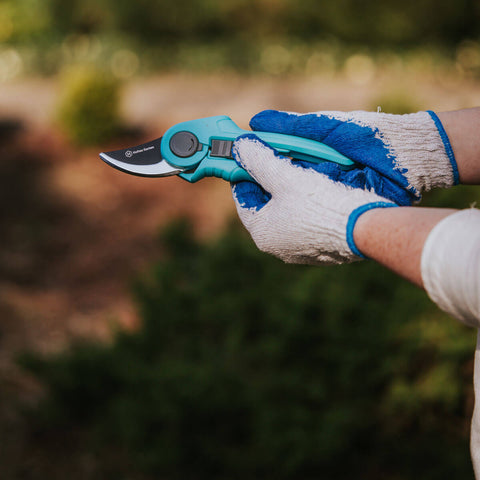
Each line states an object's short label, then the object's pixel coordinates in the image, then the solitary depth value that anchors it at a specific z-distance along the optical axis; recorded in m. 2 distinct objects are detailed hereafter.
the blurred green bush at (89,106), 7.87
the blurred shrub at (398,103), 4.35
